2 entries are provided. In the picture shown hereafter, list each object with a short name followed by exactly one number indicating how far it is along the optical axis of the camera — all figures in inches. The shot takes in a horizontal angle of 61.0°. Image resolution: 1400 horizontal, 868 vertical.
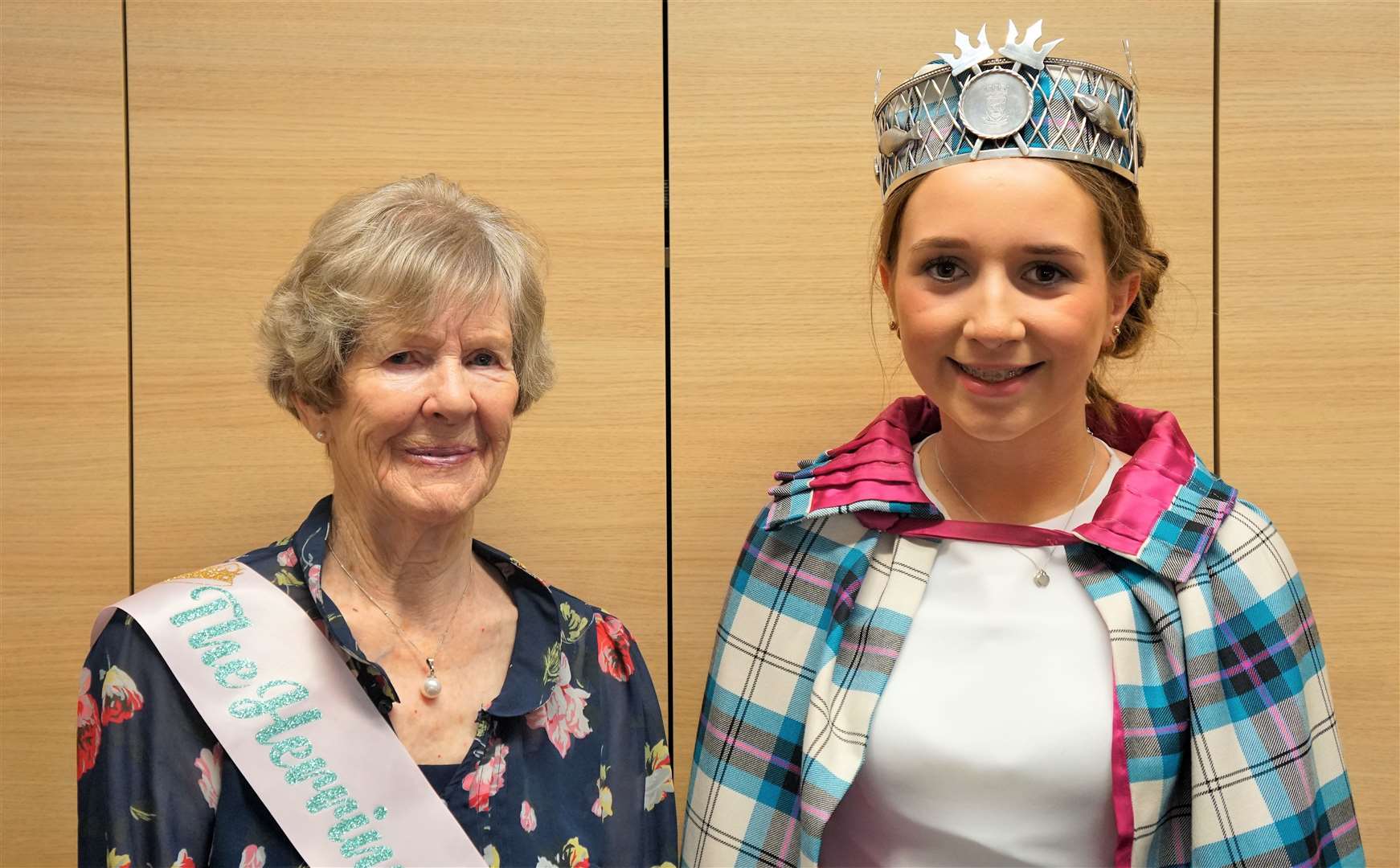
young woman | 47.9
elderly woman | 43.8
